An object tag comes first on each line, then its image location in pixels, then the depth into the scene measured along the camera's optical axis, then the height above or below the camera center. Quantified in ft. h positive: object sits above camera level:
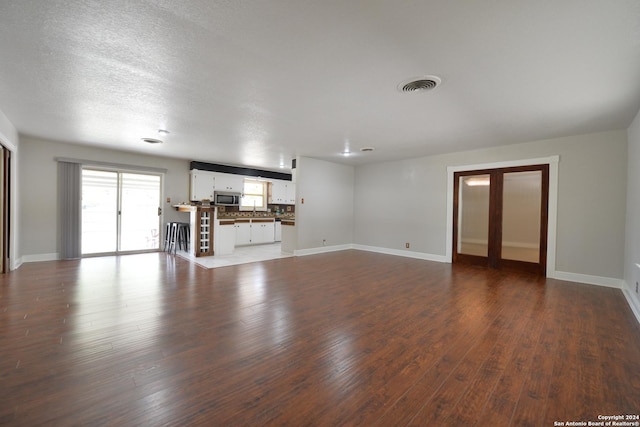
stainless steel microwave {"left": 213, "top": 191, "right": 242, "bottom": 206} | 25.90 +0.98
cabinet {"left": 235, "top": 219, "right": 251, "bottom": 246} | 25.99 -2.28
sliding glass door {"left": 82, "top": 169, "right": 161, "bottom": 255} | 20.29 -0.38
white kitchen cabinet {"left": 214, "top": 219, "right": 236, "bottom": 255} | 21.60 -2.31
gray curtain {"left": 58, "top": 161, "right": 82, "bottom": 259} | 18.89 -0.21
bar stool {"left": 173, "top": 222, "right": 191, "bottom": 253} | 22.17 -2.30
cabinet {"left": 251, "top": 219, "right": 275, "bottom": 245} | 27.30 -2.32
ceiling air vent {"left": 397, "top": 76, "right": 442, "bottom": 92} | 8.62 +4.27
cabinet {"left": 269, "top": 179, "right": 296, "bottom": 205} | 30.14 +1.91
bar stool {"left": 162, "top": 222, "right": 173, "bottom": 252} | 22.86 -2.49
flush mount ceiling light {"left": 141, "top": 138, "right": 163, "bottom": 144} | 17.02 +4.30
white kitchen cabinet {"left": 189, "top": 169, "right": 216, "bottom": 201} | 24.34 +2.14
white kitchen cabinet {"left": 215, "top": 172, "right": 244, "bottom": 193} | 25.95 +2.60
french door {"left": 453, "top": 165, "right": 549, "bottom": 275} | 16.30 -0.28
